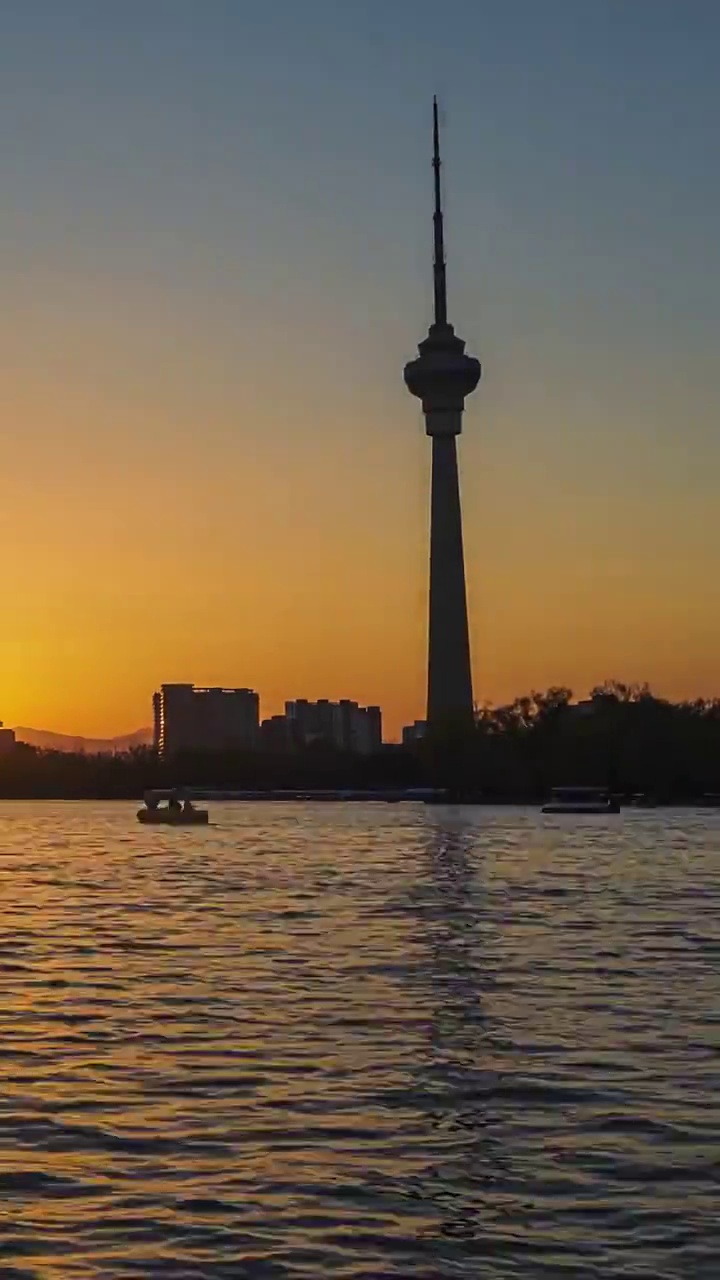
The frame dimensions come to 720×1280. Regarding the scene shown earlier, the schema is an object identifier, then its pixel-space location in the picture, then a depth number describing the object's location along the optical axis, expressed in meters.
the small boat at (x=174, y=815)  105.62
